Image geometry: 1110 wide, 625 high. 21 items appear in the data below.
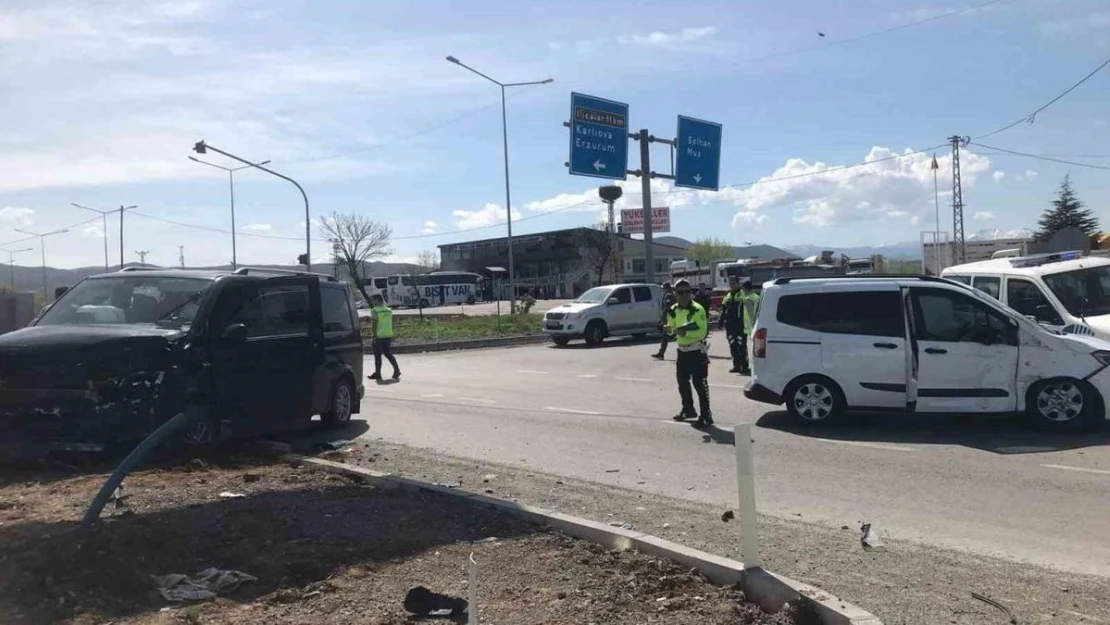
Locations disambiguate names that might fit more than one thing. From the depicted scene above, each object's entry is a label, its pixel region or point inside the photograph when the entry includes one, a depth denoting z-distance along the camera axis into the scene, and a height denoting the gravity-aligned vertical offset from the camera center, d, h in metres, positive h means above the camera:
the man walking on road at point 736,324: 17.78 -0.54
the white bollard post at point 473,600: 4.11 -1.31
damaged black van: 8.23 -0.48
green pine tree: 69.31 +5.33
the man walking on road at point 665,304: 21.86 -0.17
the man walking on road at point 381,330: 18.95 -0.50
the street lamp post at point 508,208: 42.36 +4.36
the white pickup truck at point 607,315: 28.00 -0.47
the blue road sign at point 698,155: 28.33 +4.34
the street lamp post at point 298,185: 32.41 +4.86
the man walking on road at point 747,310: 17.27 -0.26
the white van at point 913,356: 10.57 -0.76
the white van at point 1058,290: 12.29 -0.02
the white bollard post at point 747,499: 5.17 -1.13
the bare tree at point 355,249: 84.18 +5.17
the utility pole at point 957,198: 51.84 +5.13
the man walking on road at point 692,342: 11.73 -0.57
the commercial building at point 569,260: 84.06 +4.06
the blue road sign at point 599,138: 25.77 +4.52
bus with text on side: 80.75 +1.33
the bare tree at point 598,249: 81.31 +4.45
